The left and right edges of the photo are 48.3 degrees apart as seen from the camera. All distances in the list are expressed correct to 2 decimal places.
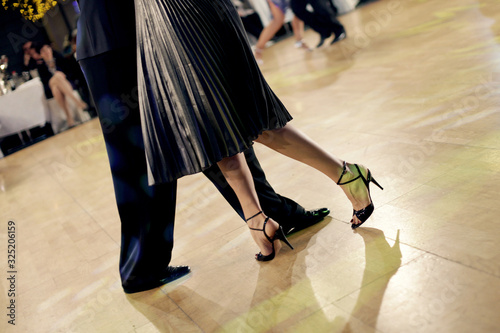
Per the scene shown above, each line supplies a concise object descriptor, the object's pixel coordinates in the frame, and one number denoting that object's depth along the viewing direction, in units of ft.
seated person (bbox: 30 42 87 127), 23.35
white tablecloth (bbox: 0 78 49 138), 22.40
